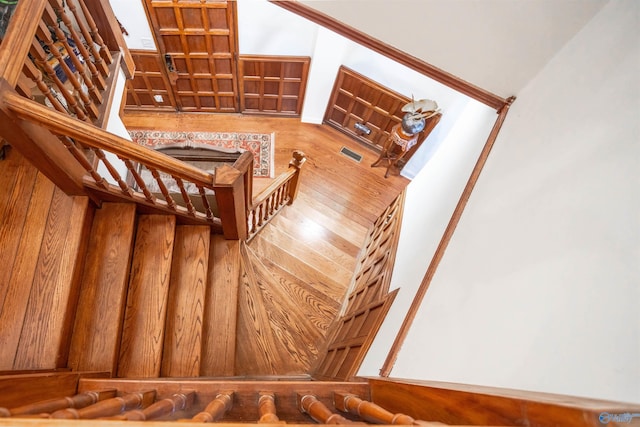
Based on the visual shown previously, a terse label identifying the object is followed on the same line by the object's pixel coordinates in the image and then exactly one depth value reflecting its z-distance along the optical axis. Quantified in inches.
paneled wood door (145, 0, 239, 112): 148.8
